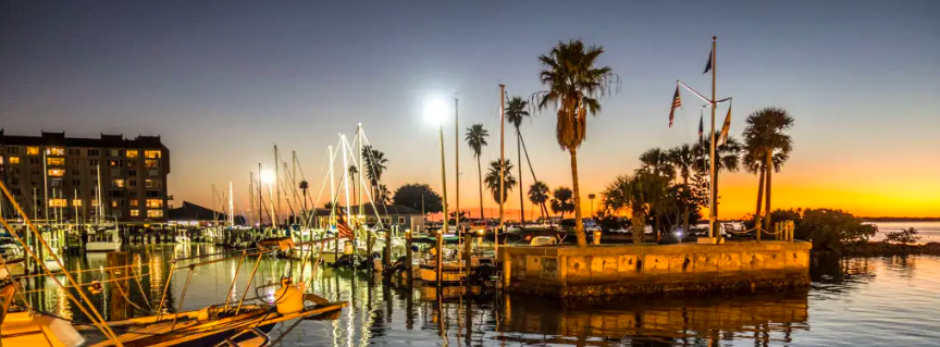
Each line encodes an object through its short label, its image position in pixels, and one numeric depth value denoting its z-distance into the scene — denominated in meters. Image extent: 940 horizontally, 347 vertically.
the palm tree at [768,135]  56.88
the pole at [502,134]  48.05
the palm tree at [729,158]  68.44
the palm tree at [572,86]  31.56
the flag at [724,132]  36.26
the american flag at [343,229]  42.25
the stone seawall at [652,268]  30.33
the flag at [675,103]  36.41
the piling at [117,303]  21.47
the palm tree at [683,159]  74.56
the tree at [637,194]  44.21
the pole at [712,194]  34.01
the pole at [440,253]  34.43
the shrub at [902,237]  75.68
